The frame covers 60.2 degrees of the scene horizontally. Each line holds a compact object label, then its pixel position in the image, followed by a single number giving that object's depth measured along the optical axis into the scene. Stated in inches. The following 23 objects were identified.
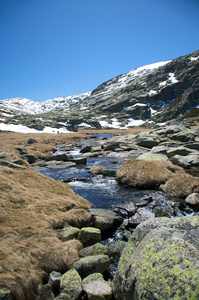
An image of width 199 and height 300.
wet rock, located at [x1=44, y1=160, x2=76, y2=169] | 1121.1
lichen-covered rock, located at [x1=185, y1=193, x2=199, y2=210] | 512.0
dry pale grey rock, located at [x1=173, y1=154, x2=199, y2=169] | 907.7
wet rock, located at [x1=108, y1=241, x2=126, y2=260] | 323.3
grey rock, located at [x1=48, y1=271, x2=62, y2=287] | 245.4
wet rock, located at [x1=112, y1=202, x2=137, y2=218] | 495.2
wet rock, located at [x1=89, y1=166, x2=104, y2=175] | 928.0
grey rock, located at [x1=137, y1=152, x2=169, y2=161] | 962.4
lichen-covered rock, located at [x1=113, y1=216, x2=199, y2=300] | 143.8
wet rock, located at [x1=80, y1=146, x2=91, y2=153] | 1640.6
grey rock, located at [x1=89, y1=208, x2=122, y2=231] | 419.2
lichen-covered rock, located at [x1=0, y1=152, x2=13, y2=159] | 998.8
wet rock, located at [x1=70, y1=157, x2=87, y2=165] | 1195.1
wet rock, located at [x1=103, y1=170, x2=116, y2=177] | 868.0
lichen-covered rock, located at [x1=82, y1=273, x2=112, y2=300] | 218.4
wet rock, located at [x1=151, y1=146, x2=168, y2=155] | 1194.3
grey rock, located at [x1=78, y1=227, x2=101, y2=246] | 354.3
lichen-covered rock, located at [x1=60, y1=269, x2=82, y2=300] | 225.9
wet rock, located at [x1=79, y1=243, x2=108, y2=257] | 318.0
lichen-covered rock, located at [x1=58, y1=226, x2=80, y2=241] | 347.3
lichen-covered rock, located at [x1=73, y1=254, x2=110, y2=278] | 272.3
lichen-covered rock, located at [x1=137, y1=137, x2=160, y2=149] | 1686.8
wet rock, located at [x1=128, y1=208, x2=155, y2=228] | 437.4
